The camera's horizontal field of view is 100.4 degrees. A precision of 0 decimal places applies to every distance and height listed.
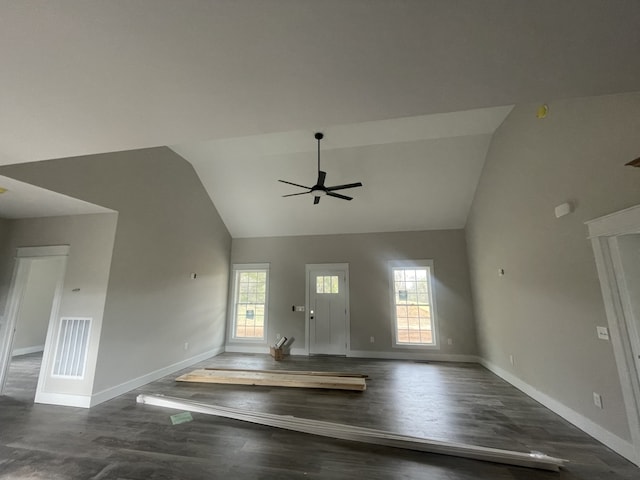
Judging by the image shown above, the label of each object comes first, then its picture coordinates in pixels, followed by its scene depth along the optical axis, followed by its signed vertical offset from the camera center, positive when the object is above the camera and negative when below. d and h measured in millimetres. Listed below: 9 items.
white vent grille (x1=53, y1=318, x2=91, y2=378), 3521 -614
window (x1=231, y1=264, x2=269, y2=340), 6723 -30
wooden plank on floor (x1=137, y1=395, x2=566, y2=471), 2266 -1311
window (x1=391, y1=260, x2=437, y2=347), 5984 -109
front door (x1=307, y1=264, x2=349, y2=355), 6297 -224
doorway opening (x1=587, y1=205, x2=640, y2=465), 2270 +55
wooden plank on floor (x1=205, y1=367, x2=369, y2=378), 4535 -1241
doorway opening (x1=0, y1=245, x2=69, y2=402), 3812 -332
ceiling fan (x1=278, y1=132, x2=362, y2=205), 3986 +1687
